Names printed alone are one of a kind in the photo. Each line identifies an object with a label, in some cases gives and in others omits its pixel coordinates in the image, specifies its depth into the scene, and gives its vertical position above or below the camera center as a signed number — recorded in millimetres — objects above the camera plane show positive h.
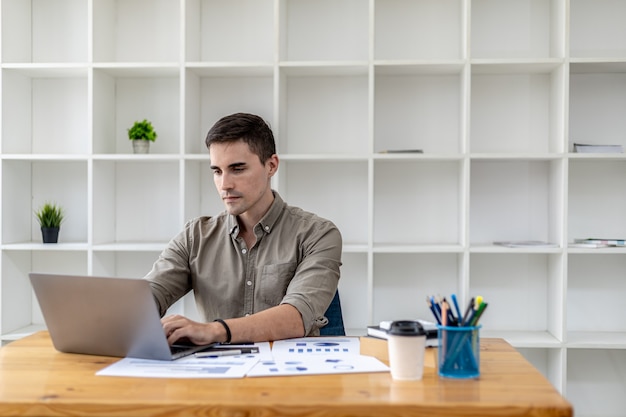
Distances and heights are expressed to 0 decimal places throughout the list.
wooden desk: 1326 -384
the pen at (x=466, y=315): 1546 -252
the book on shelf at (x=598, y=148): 3342 +244
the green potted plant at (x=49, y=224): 3531 -139
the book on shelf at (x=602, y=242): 3334 -197
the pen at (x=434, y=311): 1588 -251
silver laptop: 1637 -287
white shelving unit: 3535 +292
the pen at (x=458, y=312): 1548 -250
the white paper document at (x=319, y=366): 1562 -381
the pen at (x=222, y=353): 1744 -385
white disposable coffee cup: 1503 -329
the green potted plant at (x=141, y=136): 3518 +300
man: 2361 -165
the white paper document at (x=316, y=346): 1772 -386
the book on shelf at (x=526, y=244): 3354 -213
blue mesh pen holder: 1532 -331
